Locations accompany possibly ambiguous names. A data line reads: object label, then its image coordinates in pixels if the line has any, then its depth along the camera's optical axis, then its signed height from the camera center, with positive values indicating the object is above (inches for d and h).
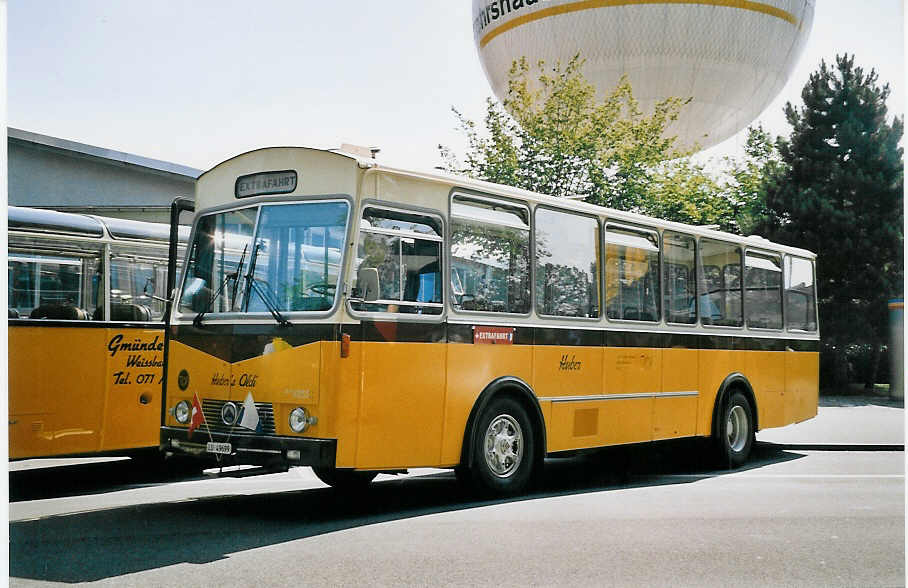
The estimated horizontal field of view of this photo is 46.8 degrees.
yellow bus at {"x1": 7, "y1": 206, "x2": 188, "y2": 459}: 405.4 +8.4
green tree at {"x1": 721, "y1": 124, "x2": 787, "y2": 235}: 1254.3 +286.5
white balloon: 1311.5 +418.2
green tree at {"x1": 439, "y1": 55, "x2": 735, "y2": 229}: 1116.5 +237.1
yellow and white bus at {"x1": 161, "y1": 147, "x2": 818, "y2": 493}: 335.0 +13.6
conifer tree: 1132.5 +196.2
